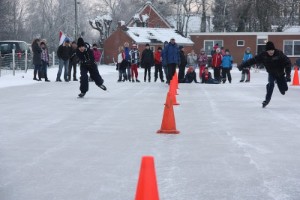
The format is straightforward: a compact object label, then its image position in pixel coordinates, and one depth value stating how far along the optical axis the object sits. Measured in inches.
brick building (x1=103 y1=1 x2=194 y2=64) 2397.9
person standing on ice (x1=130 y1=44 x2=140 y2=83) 991.6
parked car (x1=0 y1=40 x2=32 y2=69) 1110.4
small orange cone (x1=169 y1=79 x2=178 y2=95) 561.4
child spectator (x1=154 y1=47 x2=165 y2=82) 989.2
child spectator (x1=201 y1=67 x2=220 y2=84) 983.9
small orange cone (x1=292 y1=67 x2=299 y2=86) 946.1
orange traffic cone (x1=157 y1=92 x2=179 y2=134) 346.3
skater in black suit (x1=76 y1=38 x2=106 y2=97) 605.8
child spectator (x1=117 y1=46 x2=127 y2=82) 968.3
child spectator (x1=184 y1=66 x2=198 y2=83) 981.2
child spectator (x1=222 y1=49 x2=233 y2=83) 1023.0
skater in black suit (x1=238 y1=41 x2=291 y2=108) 511.5
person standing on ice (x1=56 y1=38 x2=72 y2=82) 937.8
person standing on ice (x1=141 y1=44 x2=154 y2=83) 1005.8
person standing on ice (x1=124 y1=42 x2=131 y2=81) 974.5
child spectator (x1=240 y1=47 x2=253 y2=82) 1043.4
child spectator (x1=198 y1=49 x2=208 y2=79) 1077.1
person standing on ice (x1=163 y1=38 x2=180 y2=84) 845.8
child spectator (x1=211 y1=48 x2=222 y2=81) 1023.6
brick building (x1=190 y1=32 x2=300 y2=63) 2292.1
